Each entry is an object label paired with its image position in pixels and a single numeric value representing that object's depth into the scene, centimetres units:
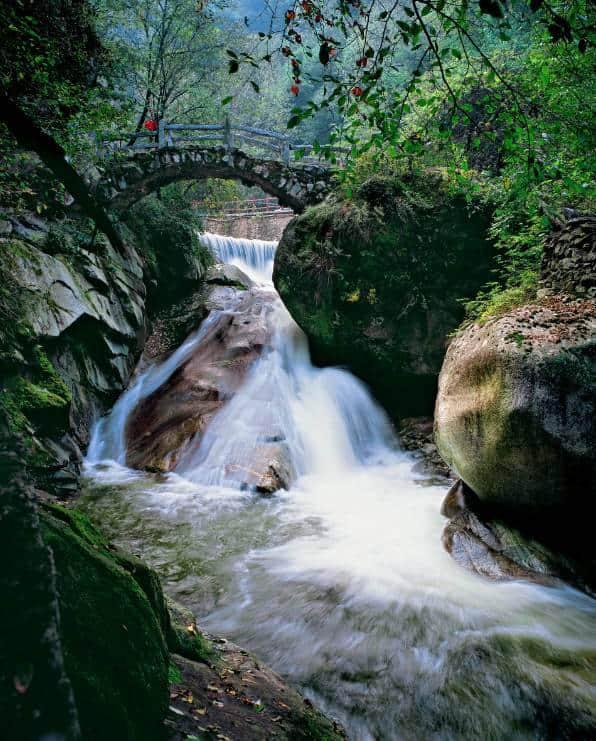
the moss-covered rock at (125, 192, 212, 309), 1265
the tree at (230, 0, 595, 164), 187
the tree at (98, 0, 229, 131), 1318
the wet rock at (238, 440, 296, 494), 673
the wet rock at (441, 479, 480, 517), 505
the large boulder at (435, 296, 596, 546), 369
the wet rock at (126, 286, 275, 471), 768
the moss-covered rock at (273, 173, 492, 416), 796
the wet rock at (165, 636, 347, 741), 179
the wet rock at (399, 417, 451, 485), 739
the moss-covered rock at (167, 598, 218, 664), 242
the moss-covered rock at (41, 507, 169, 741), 136
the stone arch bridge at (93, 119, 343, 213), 1137
